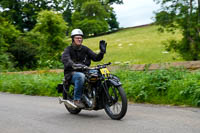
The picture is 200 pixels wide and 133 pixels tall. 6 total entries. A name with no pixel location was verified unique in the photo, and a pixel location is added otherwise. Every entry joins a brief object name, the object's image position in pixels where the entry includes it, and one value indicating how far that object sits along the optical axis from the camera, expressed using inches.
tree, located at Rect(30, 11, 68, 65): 1011.9
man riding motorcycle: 275.7
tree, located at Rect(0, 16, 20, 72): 1030.4
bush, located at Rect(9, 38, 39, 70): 1149.1
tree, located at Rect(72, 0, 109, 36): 2608.3
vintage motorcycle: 253.0
